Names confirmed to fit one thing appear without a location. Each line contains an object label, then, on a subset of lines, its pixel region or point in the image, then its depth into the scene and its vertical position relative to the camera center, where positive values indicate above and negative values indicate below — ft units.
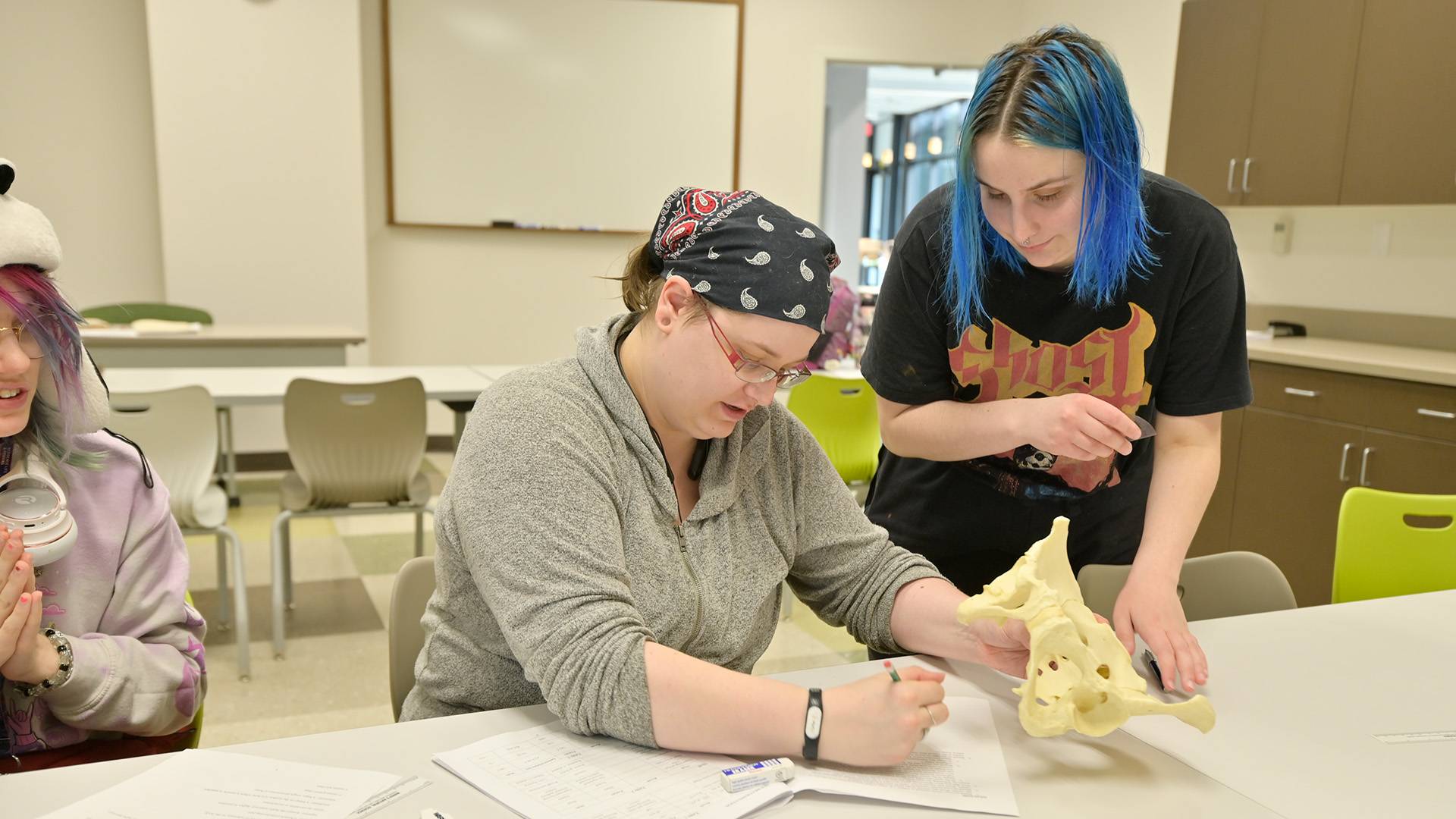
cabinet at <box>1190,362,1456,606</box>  10.77 -2.49
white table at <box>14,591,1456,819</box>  3.33 -1.87
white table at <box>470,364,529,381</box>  13.09 -2.10
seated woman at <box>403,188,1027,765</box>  3.46 -1.20
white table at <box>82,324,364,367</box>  13.70 -2.03
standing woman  4.33 -0.57
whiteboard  18.79 +1.87
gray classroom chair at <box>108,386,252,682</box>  9.32 -2.27
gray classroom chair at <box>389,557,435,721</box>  4.67 -1.87
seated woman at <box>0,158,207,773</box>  3.91 -1.52
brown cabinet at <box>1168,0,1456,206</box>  11.73 +1.62
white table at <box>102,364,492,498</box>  10.89 -2.04
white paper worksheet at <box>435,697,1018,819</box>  3.19 -1.81
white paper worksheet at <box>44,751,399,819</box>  3.06 -1.80
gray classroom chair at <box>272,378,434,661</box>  10.11 -2.44
